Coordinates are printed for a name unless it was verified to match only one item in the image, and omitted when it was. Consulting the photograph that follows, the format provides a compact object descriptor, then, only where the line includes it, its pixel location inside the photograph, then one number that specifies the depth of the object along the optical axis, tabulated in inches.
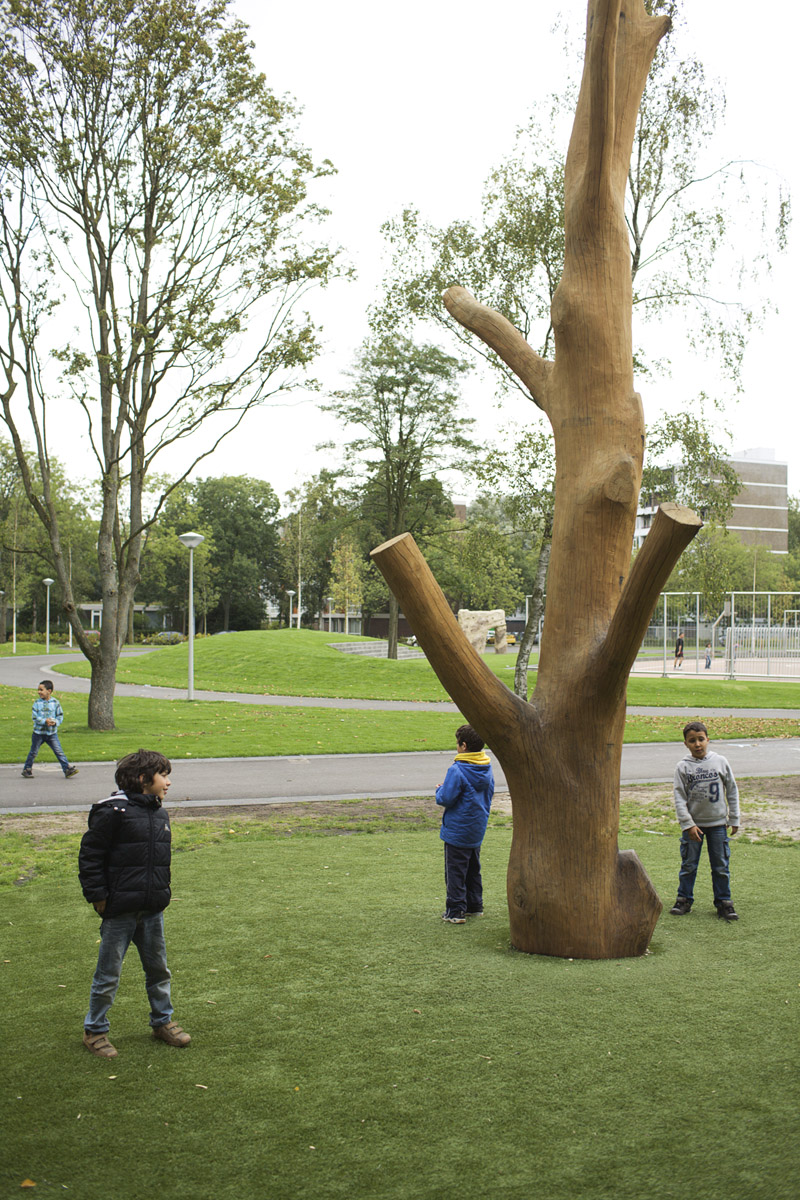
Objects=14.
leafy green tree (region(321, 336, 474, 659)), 1539.1
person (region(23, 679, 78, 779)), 542.3
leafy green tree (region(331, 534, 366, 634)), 2677.2
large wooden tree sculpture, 227.1
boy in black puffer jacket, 179.5
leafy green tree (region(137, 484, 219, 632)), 2519.7
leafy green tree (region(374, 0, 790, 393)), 903.1
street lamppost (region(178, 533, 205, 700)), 1047.6
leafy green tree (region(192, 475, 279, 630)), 3120.1
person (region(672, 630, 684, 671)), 1619.0
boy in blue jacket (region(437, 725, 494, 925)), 263.4
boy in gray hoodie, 274.4
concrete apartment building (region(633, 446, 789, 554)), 4040.4
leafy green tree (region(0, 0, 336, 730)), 652.1
